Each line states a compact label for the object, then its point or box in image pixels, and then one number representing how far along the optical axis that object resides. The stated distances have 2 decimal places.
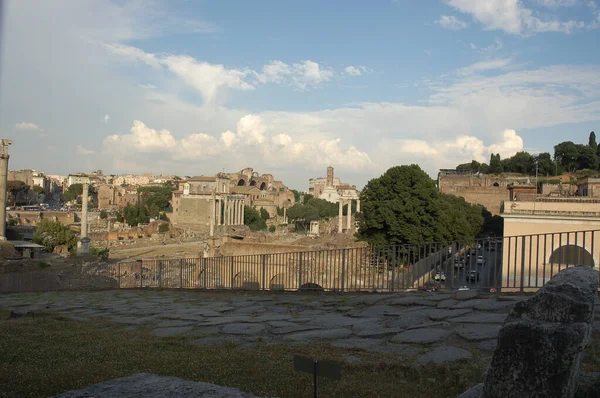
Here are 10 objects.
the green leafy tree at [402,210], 30.92
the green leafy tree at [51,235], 43.75
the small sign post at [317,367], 3.30
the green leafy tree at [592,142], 77.25
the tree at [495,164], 90.38
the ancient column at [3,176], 35.81
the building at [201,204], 72.69
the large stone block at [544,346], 2.68
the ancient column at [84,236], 32.34
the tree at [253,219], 84.69
